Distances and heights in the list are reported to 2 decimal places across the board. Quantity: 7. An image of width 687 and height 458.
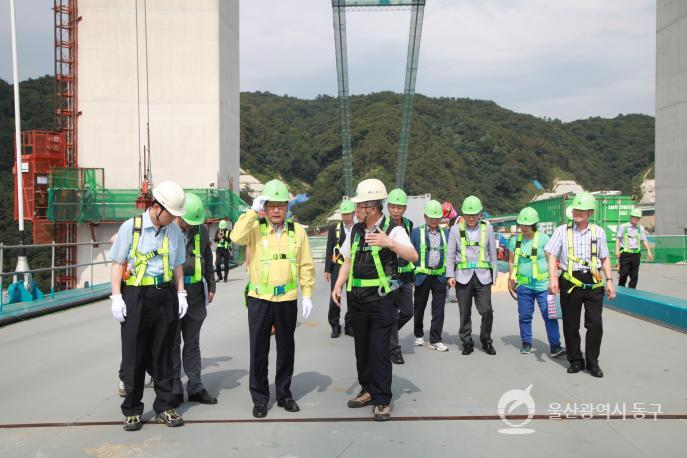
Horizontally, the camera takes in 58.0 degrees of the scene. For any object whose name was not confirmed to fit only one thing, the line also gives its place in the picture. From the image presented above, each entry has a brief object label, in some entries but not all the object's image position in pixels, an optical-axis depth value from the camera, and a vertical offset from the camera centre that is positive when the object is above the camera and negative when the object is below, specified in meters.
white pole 19.11 +3.87
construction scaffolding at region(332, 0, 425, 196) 47.12 +14.43
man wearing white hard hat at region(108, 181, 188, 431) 4.82 -0.70
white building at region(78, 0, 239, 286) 35.12 +6.78
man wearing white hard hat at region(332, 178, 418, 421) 5.12 -0.64
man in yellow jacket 5.19 -0.63
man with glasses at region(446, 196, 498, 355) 7.67 -0.79
